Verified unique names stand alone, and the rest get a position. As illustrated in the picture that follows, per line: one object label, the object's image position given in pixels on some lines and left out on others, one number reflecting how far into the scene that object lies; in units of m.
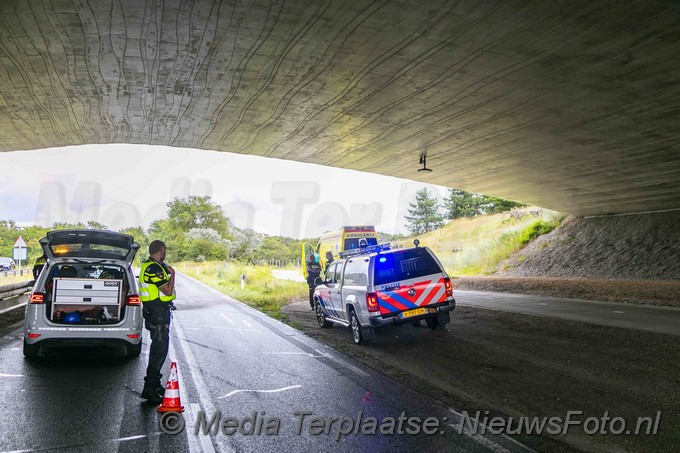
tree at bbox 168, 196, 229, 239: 99.06
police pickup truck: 9.87
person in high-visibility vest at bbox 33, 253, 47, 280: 11.62
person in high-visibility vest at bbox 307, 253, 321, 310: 17.52
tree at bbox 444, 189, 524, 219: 65.88
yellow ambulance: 25.05
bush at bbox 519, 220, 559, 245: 33.56
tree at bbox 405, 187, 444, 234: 78.56
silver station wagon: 7.52
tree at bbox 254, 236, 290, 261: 85.35
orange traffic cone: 5.35
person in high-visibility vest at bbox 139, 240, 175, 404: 5.95
